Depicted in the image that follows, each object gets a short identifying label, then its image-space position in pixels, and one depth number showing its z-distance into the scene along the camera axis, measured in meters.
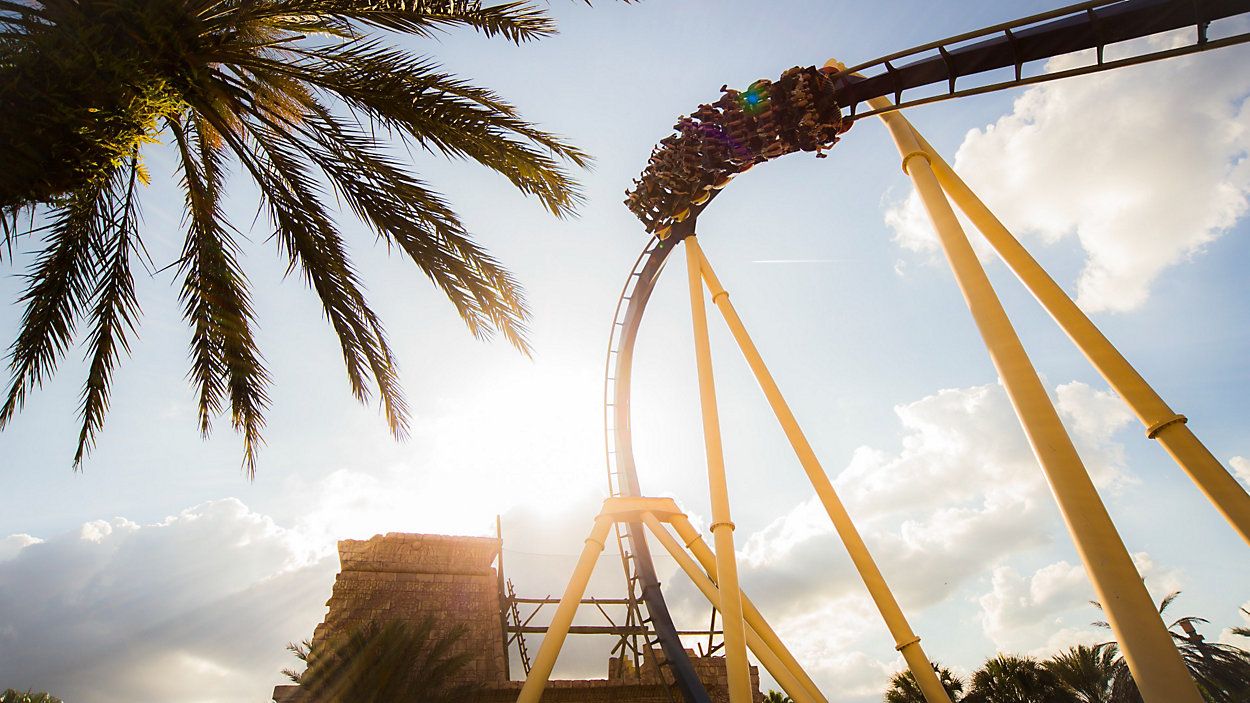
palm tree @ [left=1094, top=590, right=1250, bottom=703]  16.16
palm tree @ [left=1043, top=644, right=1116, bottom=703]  14.65
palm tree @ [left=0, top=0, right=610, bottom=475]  3.31
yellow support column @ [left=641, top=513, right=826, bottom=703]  8.90
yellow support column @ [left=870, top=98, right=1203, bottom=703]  3.82
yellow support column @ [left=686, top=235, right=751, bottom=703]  7.71
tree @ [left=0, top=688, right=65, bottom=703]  11.54
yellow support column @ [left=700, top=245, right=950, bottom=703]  7.50
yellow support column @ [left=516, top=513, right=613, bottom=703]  9.27
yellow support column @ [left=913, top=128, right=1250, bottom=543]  4.97
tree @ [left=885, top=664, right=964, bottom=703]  15.76
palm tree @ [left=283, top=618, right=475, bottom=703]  8.46
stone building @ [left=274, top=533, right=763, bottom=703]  11.94
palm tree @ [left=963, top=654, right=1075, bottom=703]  14.51
